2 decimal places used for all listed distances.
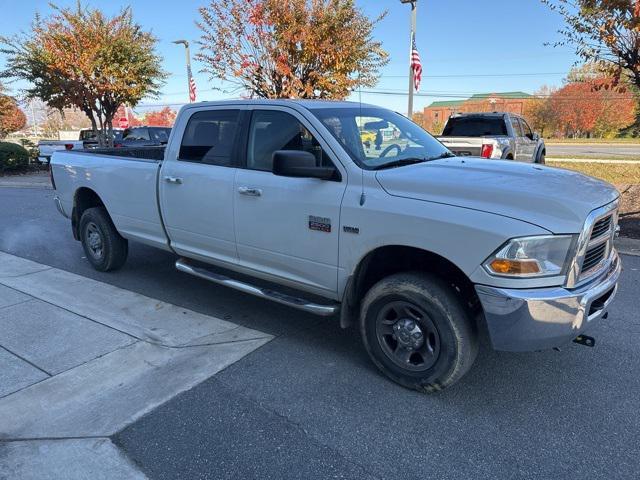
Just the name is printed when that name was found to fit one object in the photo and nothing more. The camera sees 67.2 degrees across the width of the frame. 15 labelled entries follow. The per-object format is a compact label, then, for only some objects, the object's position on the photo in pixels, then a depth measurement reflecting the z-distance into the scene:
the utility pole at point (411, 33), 12.84
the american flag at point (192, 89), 19.92
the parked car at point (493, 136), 9.41
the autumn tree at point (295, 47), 11.33
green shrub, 18.70
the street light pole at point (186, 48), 21.37
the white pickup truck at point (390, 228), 2.74
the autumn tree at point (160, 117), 88.47
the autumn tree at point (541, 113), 68.81
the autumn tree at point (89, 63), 16.27
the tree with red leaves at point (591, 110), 63.09
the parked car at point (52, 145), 19.02
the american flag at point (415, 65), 13.16
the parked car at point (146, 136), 18.64
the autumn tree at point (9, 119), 24.98
